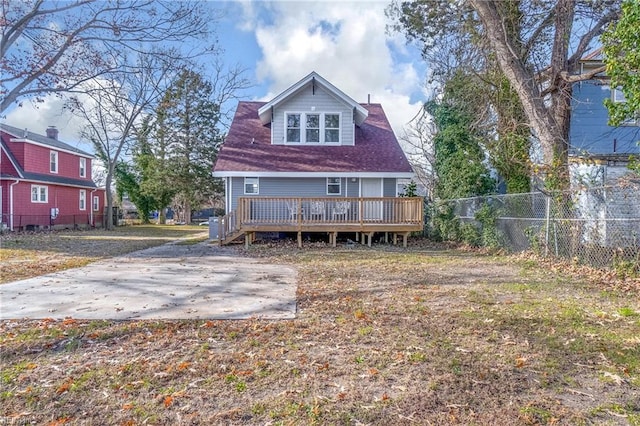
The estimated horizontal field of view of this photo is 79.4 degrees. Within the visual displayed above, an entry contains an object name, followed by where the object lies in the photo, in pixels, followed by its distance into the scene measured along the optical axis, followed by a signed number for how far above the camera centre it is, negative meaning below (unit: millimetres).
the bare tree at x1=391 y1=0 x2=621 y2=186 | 9688 +4484
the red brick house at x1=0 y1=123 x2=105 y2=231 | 20825 +1752
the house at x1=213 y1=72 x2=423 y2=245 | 13062 +1567
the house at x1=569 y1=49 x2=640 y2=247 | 7465 +1036
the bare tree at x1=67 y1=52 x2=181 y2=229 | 22344 +6082
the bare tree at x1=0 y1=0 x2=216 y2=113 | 9305 +4458
